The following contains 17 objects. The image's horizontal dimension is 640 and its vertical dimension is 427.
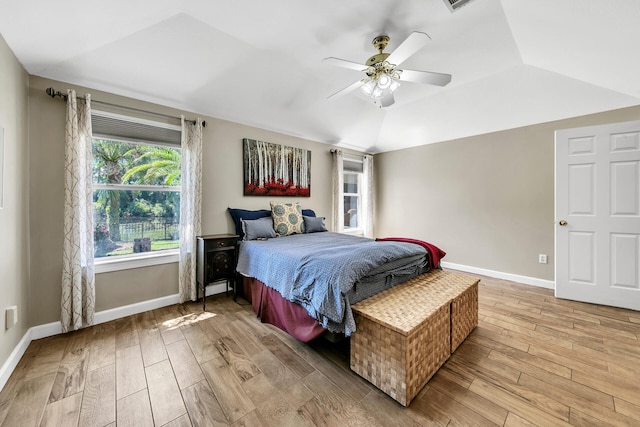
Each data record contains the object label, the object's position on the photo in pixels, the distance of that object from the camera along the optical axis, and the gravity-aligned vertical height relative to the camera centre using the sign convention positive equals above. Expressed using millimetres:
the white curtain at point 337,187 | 4523 +454
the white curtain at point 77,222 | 2201 -83
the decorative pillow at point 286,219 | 3326 -94
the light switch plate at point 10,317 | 1694 -720
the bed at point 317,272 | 1712 -508
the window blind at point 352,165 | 4883 +932
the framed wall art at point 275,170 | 3469 +643
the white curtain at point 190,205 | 2869 +89
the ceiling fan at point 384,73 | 1921 +1178
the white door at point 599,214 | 2672 -41
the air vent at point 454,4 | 1813 +1541
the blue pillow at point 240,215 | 3211 -38
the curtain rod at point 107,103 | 2148 +1082
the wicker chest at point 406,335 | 1434 -795
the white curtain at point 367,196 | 5066 +321
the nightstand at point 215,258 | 2756 -534
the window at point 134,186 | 2518 +290
